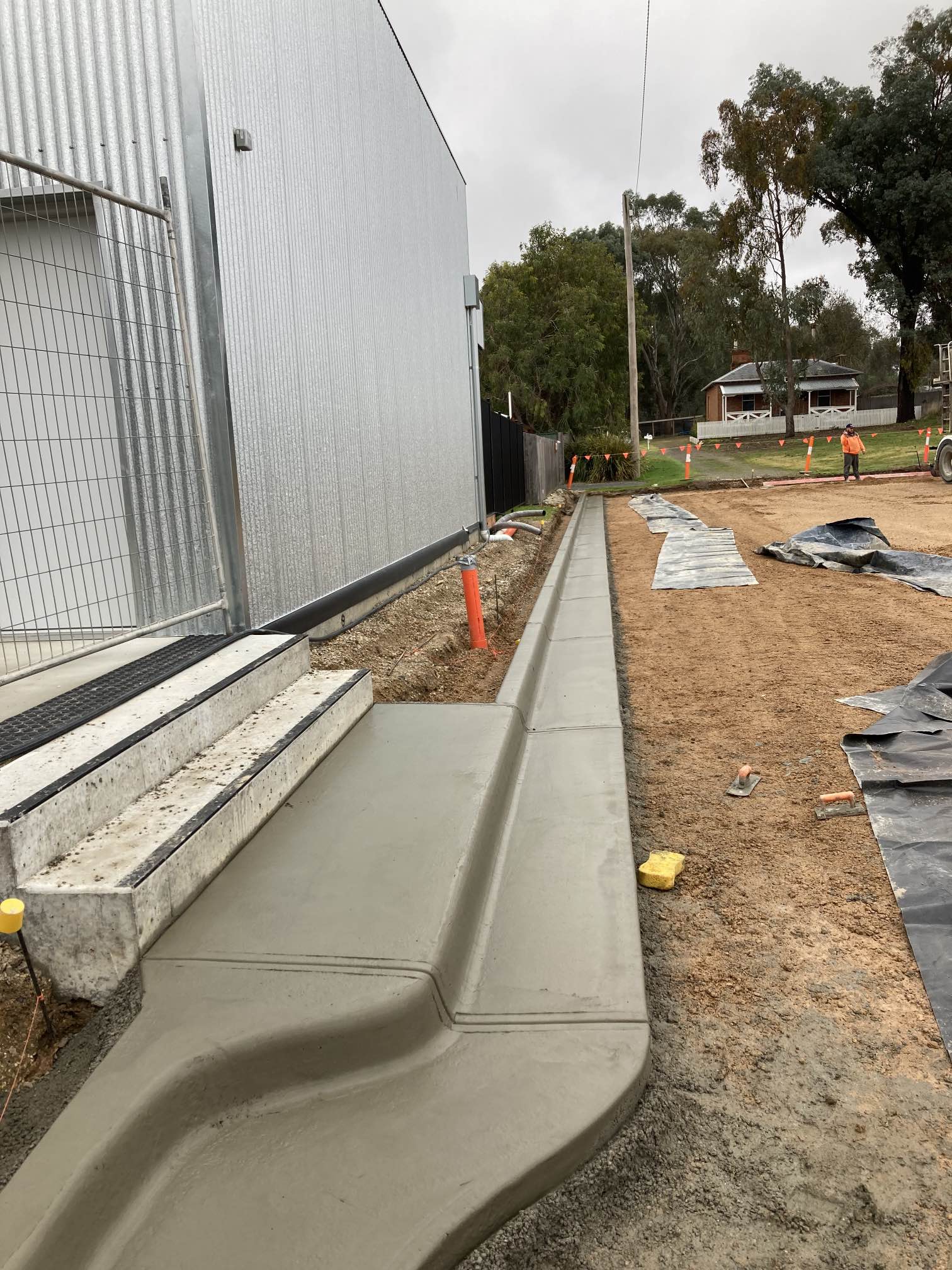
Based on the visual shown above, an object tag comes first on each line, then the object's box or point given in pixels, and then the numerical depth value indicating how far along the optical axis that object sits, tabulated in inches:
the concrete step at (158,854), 93.8
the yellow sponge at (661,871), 132.0
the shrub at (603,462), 1323.8
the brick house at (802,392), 2381.9
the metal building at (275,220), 189.8
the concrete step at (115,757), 98.8
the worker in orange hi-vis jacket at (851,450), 997.2
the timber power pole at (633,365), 1263.5
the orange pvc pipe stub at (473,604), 270.5
